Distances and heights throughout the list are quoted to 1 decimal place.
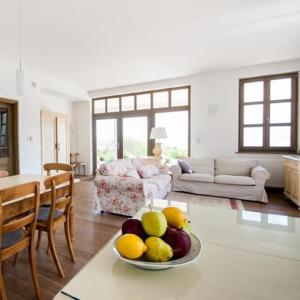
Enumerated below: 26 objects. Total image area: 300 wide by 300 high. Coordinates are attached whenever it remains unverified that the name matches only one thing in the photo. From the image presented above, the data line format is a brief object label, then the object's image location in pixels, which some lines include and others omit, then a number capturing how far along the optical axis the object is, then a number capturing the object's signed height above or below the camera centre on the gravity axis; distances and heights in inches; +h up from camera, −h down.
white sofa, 148.5 -28.1
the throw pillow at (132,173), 129.7 -20.3
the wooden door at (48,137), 197.8 +7.1
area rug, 138.0 -42.9
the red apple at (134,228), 25.1 -11.2
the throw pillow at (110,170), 126.4 -17.2
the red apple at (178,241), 23.8 -12.3
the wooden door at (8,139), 167.0 +4.2
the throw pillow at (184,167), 171.2 -20.8
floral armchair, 115.6 -29.2
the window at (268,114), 175.9 +28.2
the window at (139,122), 218.8 +26.4
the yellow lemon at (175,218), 27.6 -10.7
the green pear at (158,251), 22.7 -12.7
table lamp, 194.1 +10.7
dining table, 55.6 -17.1
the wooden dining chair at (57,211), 63.1 -25.8
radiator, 174.1 -22.9
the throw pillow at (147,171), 152.2 -21.9
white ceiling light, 86.7 +28.1
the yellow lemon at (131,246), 22.8 -12.2
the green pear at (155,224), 24.3 -10.2
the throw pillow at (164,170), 175.3 -23.9
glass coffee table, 19.8 -15.3
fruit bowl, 22.0 -13.8
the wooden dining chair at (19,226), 48.7 -22.1
